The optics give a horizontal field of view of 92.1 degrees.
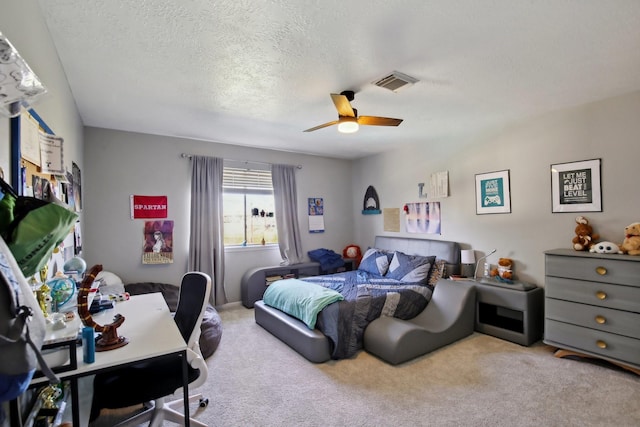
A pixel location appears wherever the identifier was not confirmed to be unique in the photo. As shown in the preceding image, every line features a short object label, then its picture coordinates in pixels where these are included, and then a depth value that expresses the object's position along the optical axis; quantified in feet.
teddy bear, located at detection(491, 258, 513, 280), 11.47
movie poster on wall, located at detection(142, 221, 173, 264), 13.05
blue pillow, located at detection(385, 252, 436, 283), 12.78
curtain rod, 13.82
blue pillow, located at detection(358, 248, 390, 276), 14.47
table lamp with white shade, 12.46
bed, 9.32
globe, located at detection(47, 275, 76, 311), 4.85
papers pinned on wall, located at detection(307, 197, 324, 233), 17.44
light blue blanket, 9.66
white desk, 4.07
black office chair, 5.23
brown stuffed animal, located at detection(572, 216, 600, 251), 9.57
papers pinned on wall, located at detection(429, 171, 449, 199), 13.93
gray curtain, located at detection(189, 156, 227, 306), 13.79
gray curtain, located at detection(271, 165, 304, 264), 16.15
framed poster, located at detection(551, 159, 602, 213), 9.77
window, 15.28
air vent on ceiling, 7.81
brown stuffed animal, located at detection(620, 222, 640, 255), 8.47
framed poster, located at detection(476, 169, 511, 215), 11.92
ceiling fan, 7.96
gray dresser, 8.09
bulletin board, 4.11
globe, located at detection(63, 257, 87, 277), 6.22
